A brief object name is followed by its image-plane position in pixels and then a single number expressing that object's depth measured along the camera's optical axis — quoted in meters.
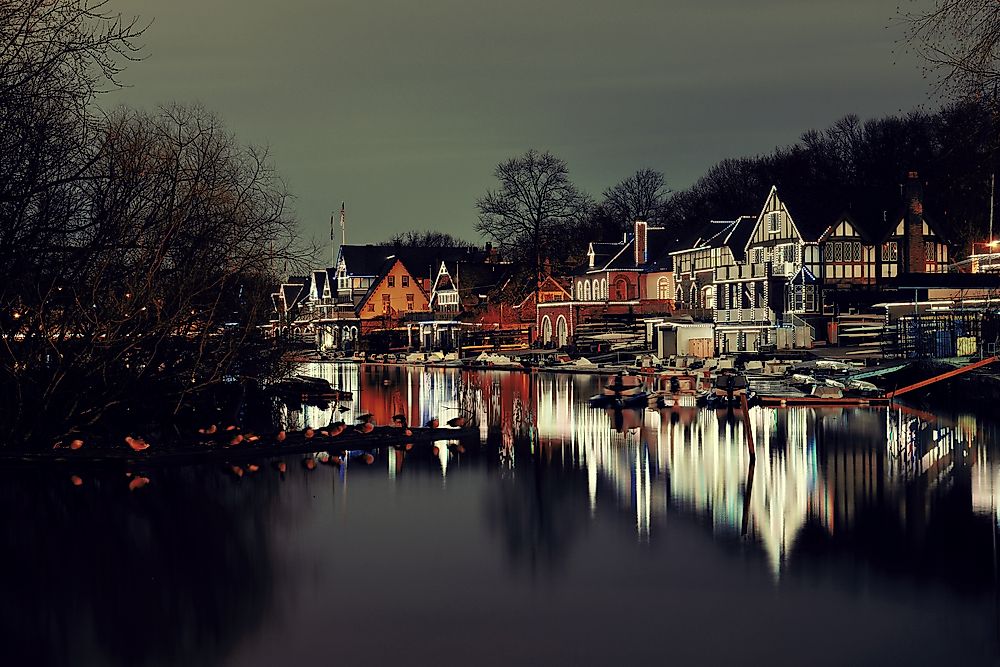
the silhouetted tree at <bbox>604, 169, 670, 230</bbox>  151.50
